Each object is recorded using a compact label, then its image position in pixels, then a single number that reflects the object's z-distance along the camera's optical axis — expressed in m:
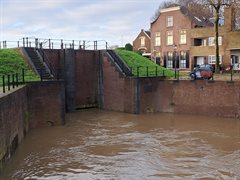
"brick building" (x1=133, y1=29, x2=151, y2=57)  41.21
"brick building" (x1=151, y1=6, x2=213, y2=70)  32.71
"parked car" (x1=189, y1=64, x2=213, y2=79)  19.39
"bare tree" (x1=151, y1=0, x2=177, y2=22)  52.66
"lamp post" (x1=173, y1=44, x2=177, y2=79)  33.45
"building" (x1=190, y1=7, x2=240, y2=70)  27.96
